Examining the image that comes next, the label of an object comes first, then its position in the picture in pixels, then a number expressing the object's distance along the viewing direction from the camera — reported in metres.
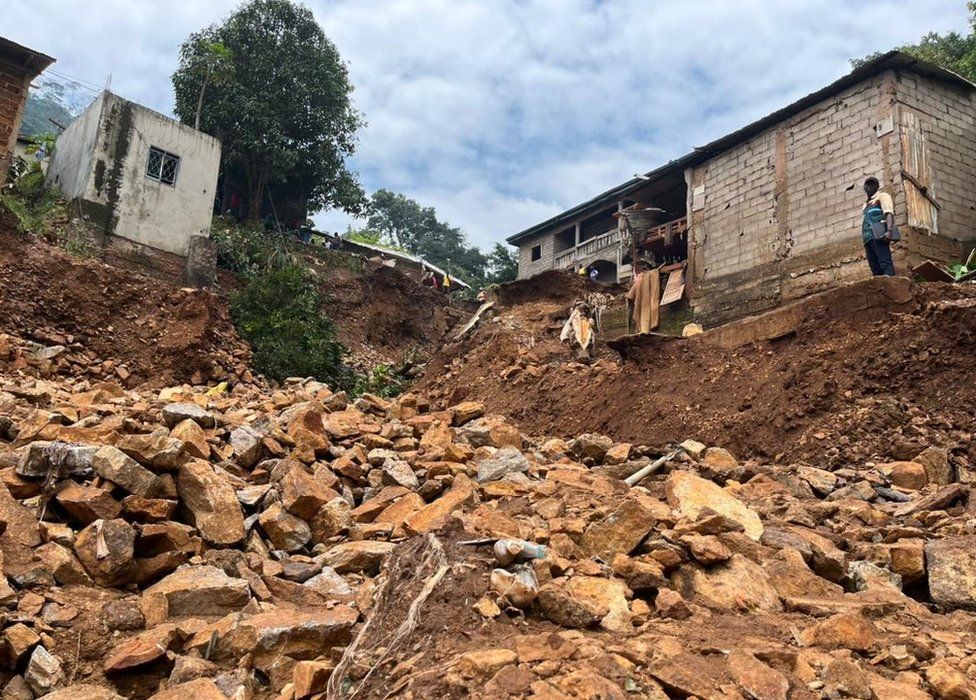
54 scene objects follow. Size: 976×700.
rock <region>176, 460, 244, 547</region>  4.11
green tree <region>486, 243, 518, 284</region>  29.23
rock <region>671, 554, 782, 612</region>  3.15
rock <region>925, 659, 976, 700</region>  2.30
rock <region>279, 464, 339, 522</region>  4.54
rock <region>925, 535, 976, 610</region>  3.39
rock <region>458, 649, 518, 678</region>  2.19
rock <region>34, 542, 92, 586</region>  3.50
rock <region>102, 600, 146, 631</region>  3.23
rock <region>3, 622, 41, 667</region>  2.90
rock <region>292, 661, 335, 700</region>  2.56
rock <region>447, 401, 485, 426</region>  7.77
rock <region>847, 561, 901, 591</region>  3.57
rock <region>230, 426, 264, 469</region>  5.17
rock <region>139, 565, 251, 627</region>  3.39
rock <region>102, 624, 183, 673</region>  2.94
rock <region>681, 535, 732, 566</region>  3.36
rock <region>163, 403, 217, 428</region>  5.38
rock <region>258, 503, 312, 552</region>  4.31
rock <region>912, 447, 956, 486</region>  5.74
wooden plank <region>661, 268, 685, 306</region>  15.32
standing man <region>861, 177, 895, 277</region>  8.21
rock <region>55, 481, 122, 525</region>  3.91
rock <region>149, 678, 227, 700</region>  2.67
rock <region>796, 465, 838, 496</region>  5.61
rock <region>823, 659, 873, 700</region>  2.28
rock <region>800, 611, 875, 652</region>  2.65
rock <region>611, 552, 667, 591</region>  3.19
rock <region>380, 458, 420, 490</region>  5.03
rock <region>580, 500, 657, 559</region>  3.55
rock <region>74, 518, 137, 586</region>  3.61
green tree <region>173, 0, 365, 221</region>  19.47
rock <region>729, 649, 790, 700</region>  2.23
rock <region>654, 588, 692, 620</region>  2.95
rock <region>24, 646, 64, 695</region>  2.83
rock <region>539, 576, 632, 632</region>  2.74
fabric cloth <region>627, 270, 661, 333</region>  15.11
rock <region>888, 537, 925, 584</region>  3.69
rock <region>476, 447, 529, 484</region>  5.24
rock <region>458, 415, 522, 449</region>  6.61
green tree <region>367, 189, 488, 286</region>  39.12
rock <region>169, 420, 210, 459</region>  4.80
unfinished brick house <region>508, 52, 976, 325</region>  12.12
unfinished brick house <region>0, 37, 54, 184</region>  14.28
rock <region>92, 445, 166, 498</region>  4.08
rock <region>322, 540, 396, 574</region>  3.95
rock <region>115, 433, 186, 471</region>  4.30
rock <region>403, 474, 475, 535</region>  4.19
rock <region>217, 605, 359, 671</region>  2.97
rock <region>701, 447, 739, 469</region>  6.29
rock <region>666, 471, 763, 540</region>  4.17
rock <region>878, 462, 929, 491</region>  5.64
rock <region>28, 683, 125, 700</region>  2.67
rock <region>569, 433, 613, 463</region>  6.46
